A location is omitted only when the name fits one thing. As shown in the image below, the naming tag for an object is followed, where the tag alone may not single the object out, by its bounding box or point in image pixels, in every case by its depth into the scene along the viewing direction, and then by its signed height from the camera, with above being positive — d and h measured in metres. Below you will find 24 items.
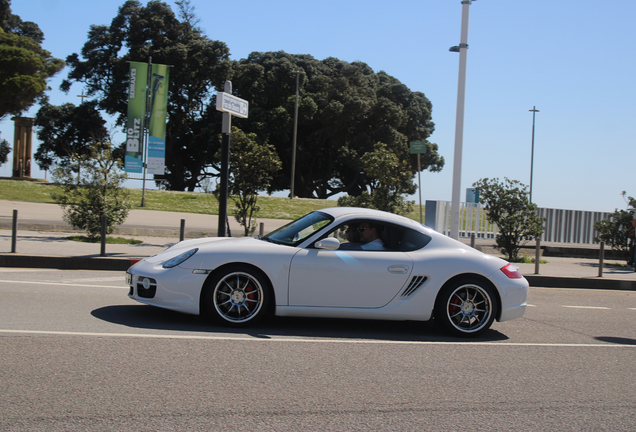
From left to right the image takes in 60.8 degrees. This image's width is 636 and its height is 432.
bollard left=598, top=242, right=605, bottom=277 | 12.90 -0.90
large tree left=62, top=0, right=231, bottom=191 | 44.44 +11.18
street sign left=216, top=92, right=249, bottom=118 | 11.47 +2.22
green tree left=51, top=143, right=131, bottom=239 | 14.38 +0.13
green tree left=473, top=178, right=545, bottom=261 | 15.78 +0.23
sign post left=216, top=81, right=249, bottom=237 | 11.52 +1.43
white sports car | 5.84 -0.72
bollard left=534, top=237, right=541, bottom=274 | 12.72 -0.90
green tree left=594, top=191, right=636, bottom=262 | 16.89 -0.12
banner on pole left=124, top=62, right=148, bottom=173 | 29.62 +4.88
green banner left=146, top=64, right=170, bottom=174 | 29.99 +4.67
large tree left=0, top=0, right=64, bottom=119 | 41.44 +9.87
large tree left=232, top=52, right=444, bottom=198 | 47.00 +8.44
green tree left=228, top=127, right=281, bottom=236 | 15.23 +1.12
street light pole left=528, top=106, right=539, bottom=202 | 48.97 +5.50
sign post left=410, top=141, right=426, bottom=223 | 13.76 +1.79
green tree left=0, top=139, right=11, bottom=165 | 57.95 +4.68
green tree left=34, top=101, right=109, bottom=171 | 45.96 +6.12
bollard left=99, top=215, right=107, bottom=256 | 11.10 -0.77
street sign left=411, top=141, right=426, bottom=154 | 13.76 +1.78
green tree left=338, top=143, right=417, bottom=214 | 16.25 +1.00
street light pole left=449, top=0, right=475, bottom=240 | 13.13 +2.49
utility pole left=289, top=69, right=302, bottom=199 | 40.84 +6.37
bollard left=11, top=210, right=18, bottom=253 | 10.90 -0.88
